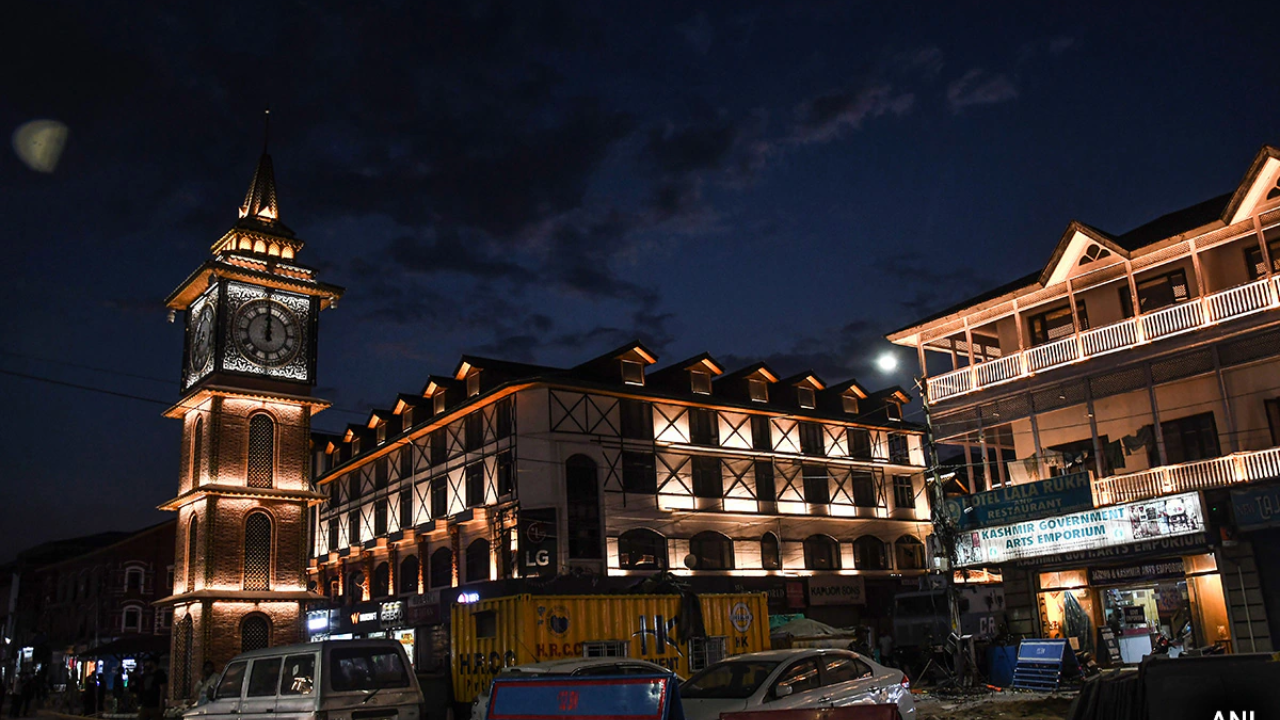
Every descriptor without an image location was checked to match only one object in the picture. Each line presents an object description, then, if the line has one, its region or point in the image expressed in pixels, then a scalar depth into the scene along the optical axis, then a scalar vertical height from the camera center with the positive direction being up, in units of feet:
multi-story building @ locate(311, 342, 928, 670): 128.36 +15.94
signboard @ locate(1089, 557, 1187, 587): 79.87 -0.28
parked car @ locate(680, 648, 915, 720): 40.34 -4.01
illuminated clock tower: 94.32 +17.76
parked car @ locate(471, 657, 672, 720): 45.88 -3.00
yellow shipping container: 59.52 -1.73
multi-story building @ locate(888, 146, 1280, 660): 73.26 +13.14
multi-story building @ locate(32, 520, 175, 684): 211.00 +8.73
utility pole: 69.82 +3.84
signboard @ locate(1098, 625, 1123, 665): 83.20 -6.29
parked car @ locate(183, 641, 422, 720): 40.50 -2.69
